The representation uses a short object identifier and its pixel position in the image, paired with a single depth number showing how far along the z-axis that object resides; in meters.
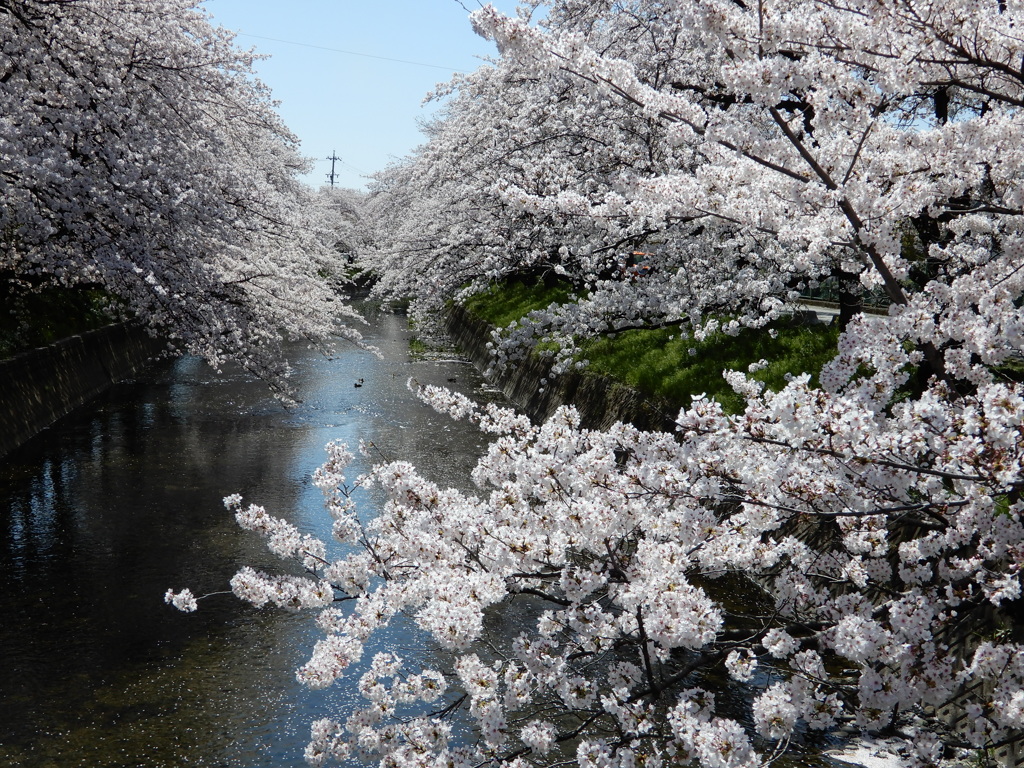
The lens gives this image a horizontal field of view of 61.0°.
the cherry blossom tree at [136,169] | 11.64
